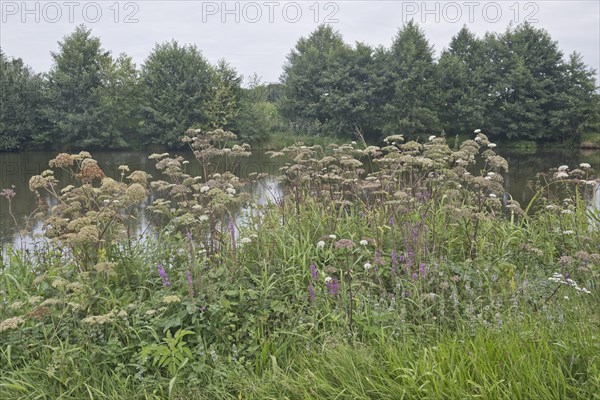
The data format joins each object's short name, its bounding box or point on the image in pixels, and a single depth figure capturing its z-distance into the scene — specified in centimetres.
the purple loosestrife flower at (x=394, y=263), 400
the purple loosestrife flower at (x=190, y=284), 340
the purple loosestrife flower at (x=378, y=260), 383
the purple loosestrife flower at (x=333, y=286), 367
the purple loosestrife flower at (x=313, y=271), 378
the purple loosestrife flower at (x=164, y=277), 362
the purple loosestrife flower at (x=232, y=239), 410
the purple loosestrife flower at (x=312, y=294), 361
